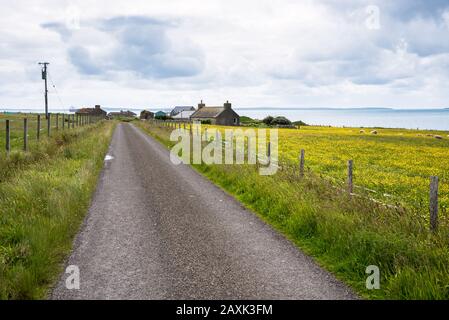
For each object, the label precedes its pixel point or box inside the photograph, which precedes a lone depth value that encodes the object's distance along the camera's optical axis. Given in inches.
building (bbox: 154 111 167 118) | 6466.5
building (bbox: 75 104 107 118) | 7234.3
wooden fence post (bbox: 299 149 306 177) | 522.9
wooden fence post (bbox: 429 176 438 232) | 278.7
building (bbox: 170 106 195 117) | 5750.0
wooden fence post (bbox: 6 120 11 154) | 642.7
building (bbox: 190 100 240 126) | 4005.9
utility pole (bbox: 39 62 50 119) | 2292.8
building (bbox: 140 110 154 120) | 6663.4
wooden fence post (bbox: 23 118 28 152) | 701.5
